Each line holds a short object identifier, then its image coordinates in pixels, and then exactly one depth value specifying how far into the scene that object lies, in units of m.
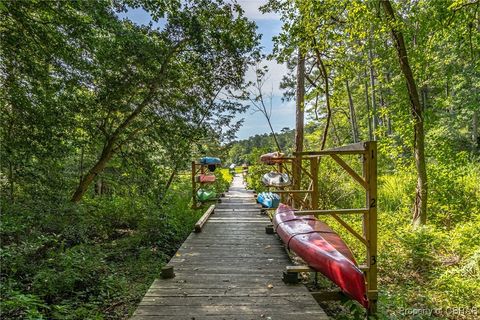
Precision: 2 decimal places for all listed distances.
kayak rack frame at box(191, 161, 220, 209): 9.90
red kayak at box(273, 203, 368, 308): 3.09
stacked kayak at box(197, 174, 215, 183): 10.38
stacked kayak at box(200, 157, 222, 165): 10.01
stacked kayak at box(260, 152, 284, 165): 7.02
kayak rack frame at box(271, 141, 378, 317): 3.21
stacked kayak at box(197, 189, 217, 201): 10.62
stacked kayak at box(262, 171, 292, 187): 6.70
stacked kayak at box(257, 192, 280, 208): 8.93
